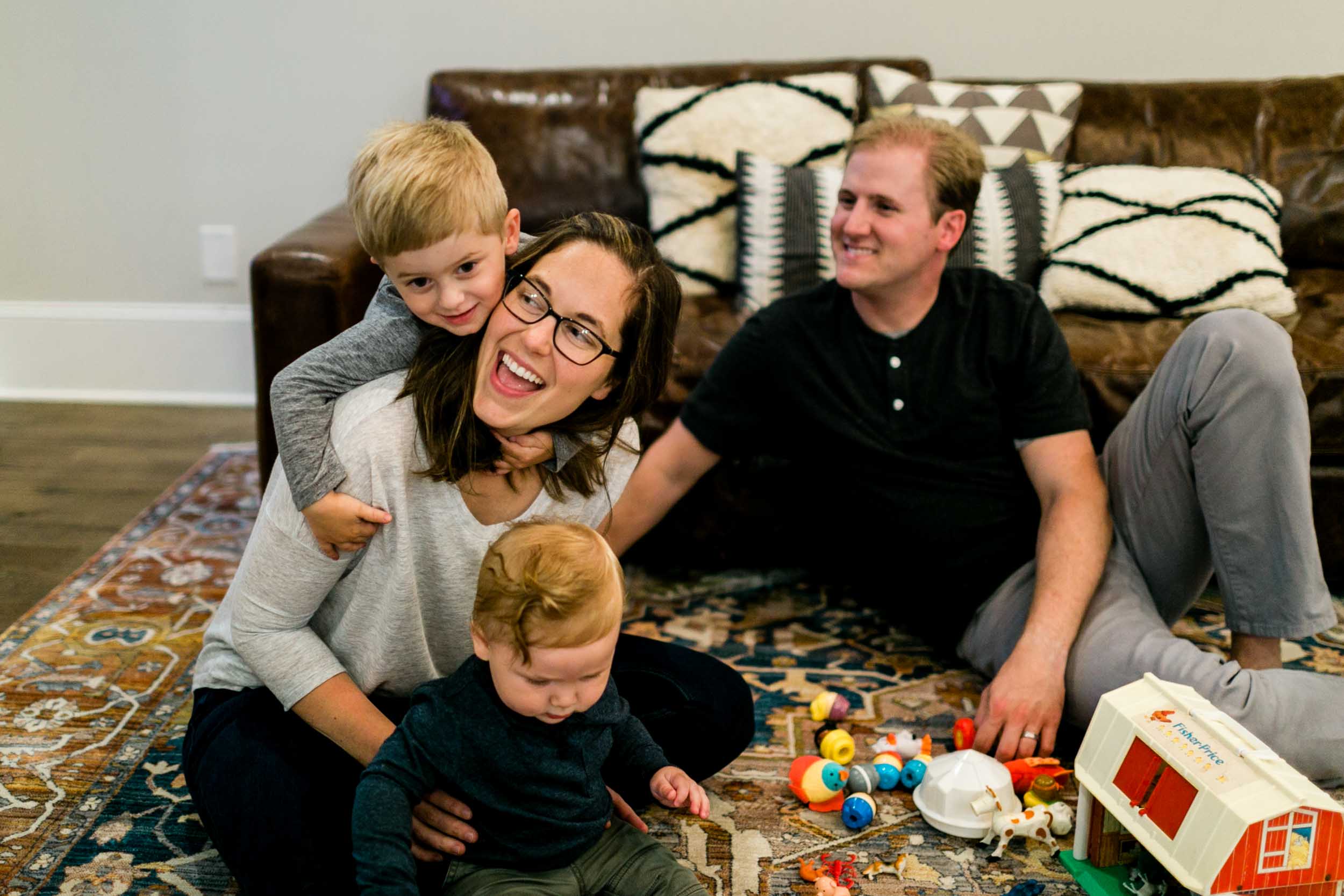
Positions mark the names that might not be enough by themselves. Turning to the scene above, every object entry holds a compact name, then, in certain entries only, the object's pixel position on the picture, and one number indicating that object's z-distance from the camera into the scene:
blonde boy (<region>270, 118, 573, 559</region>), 1.23
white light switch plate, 3.12
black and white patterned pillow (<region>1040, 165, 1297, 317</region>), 2.40
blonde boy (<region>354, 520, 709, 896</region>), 1.13
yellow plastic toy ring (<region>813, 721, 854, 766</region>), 1.69
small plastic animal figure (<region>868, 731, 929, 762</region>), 1.68
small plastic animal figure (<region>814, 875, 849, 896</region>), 1.41
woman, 1.25
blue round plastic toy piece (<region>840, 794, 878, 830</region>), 1.55
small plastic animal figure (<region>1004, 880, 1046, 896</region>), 1.42
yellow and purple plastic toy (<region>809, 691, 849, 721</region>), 1.79
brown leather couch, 2.24
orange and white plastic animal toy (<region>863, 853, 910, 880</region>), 1.48
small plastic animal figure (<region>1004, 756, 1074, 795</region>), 1.59
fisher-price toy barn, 1.20
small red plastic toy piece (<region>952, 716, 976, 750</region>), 1.70
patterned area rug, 1.47
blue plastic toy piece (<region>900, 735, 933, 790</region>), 1.63
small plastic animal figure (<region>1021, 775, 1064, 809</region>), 1.54
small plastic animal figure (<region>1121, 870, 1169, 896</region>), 1.40
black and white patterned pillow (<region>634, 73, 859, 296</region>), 2.53
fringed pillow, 2.41
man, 1.65
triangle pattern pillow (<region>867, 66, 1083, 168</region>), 2.59
